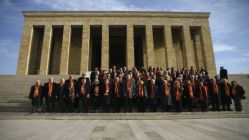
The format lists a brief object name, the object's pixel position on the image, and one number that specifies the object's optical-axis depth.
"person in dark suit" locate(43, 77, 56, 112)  8.64
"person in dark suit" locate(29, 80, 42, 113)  8.45
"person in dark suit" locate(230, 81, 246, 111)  8.67
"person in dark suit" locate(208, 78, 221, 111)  8.86
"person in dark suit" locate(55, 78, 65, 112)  8.63
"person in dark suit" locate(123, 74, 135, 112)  8.38
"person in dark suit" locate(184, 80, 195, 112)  8.69
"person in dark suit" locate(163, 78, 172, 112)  8.43
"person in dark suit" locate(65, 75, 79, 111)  8.67
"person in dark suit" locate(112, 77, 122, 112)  8.49
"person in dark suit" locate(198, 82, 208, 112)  8.70
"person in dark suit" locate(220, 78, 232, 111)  8.82
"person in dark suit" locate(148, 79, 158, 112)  8.57
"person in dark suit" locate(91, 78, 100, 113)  8.51
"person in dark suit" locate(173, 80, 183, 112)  8.49
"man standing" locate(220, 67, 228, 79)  11.41
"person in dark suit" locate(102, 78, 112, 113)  8.34
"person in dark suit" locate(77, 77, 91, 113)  8.40
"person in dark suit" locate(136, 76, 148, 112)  8.48
